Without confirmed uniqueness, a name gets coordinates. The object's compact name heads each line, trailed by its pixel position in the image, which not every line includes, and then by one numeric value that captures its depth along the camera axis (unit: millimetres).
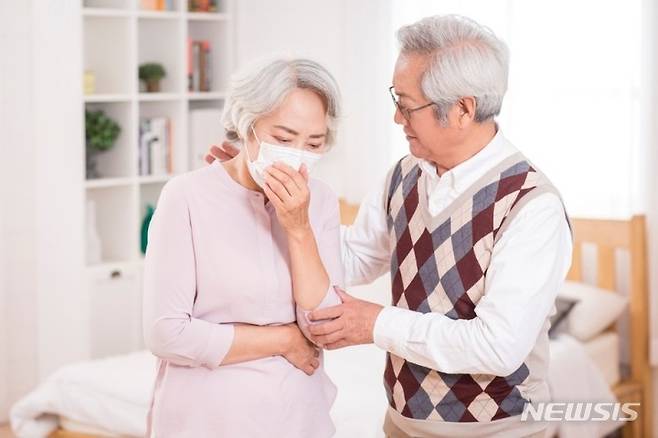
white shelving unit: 4531
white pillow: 3715
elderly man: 1854
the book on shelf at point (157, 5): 4645
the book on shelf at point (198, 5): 4895
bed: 3246
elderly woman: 1812
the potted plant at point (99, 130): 4570
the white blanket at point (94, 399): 3287
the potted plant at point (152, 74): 4750
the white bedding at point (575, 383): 3391
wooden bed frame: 3766
